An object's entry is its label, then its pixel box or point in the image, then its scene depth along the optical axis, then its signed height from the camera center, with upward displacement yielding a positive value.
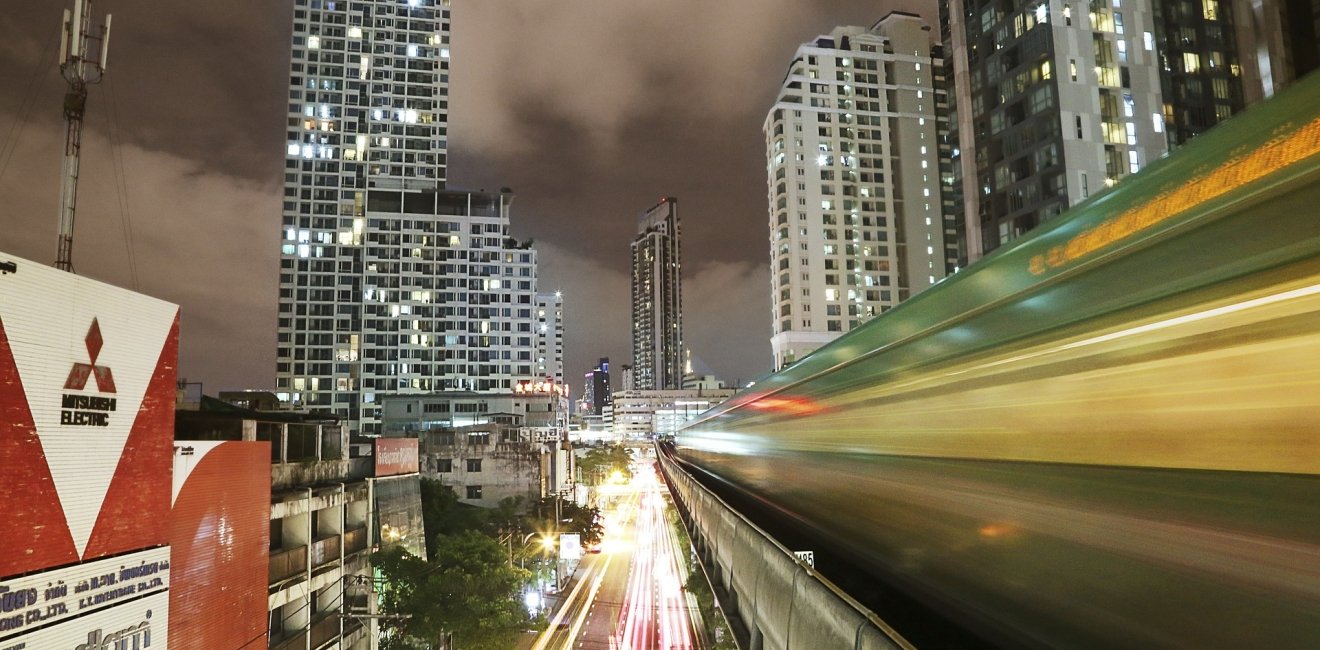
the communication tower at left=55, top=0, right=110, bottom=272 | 24.81 +11.76
